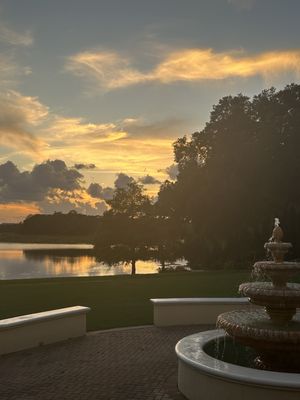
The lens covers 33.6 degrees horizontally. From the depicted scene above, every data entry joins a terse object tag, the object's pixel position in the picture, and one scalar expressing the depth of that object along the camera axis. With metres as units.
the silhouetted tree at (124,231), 50.69
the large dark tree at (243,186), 39.12
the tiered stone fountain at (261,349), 7.17
